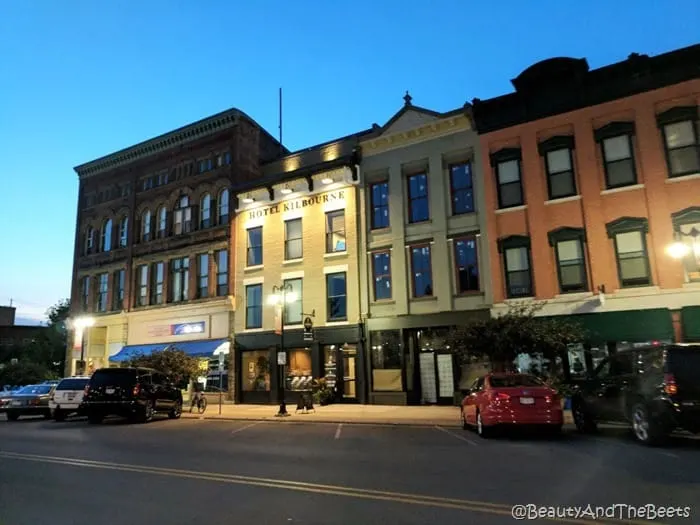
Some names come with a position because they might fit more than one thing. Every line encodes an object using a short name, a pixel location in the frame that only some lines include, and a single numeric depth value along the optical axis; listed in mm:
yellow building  24906
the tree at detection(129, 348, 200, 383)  23406
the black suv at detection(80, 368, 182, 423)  18234
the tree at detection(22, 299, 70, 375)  55716
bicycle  22328
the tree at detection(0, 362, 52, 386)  46781
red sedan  12070
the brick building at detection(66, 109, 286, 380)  29938
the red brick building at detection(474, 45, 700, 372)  18719
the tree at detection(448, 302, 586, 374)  16812
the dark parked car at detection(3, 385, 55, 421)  22016
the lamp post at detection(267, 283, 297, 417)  19602
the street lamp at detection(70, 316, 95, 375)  30484
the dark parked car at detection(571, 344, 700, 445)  10000
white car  20109
